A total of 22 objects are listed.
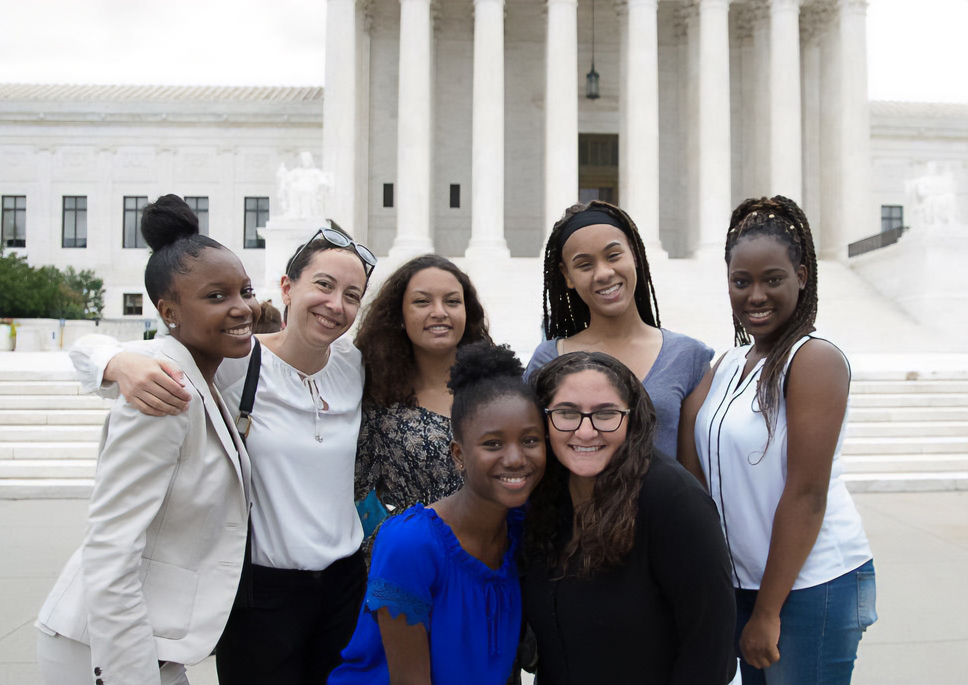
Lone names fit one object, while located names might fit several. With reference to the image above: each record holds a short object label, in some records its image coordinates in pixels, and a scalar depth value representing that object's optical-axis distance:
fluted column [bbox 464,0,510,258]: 27.19
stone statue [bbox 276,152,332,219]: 23.36
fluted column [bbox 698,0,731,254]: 27.67
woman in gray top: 3.05
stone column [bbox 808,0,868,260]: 29.02
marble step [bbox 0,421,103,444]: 10.78
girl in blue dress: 2.37
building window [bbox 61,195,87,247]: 41.56
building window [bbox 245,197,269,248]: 41.03
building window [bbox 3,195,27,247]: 41.91
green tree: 29.33
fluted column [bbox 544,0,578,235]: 27.27
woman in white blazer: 2.38
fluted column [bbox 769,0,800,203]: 28.03
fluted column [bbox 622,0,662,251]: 27.36
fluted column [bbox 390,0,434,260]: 27.45
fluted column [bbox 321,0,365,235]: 27.95
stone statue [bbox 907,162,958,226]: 24.02
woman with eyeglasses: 2.24
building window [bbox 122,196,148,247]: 41.19
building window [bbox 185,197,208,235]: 41.00
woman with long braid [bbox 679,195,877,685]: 2.62
